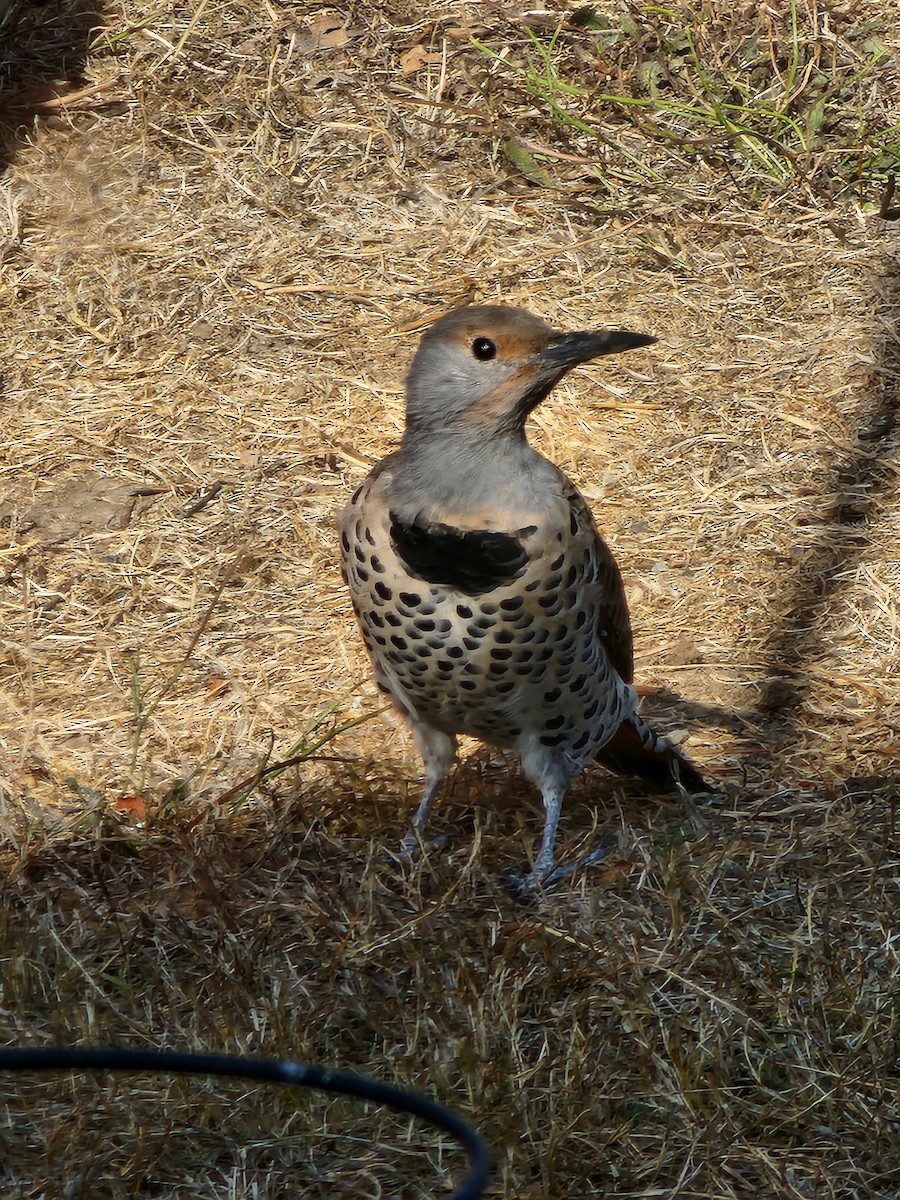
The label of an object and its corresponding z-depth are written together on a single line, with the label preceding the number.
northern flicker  6.25
